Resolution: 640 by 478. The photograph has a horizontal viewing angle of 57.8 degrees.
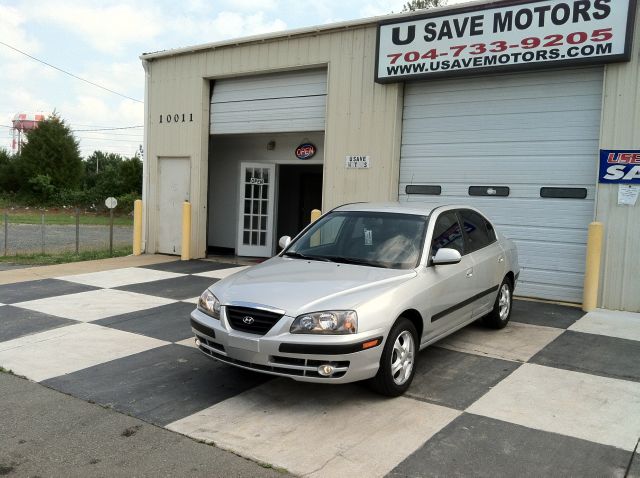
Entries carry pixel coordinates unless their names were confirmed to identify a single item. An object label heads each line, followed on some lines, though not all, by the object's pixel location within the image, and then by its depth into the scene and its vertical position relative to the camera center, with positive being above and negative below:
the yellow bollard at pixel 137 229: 14.14 -1.00
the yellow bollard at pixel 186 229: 13.30 -0.88
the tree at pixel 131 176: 46.28 +0.98
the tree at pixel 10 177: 48.12 +0.53
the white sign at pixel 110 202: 14.42 -0.36
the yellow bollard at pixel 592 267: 8.34 -0.85
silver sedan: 4.34 -0.82
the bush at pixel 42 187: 45.91 -0.16
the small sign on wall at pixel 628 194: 8.38 +0.24
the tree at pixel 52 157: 47.50 +2.32
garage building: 8.59 +1.48
